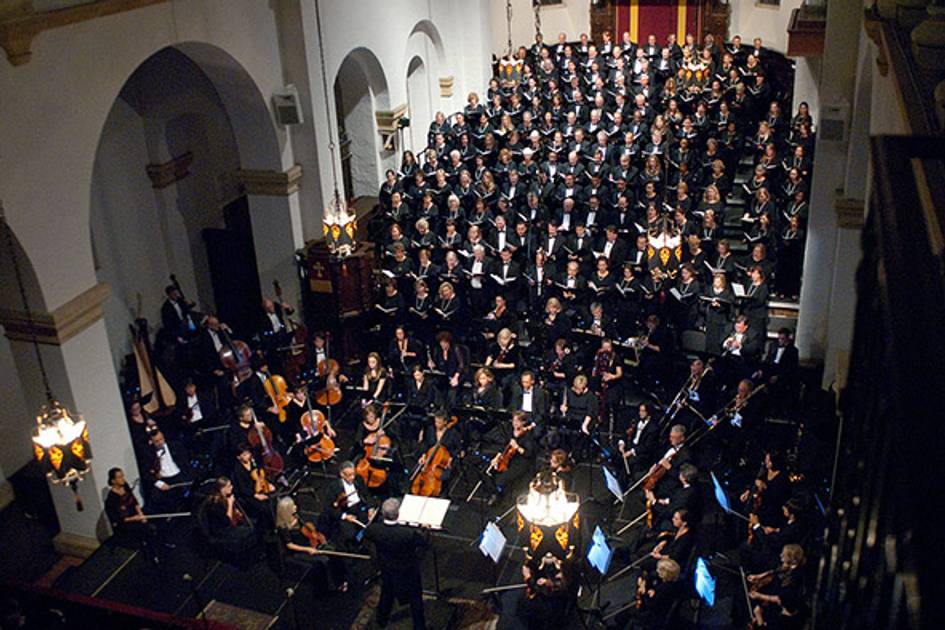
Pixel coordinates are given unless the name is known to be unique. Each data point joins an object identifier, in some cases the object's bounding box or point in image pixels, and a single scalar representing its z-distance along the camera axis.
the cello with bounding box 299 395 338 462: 11.02
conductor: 8.27
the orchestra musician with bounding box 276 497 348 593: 8.96
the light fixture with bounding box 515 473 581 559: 7.62
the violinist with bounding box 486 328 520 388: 11.91
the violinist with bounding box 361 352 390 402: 11.73
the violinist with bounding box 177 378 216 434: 11.45
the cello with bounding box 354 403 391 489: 10.02
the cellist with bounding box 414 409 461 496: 10.19
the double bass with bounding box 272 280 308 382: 12.67
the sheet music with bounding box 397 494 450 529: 8.16
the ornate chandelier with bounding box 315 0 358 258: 12.20
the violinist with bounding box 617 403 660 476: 10.54
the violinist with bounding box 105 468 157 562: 9.71
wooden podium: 13.65
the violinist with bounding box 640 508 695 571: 8.41
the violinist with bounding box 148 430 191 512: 10.30
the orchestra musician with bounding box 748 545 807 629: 7.32
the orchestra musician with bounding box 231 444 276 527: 9.75
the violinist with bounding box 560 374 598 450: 10.83
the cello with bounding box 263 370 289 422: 11.43
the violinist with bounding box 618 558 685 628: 7.75
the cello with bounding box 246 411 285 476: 10.52
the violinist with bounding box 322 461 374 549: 9.20
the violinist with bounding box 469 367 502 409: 11.08
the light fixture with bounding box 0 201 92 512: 8.44
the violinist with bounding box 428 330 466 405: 11.89
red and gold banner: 24.28
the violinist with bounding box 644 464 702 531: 8.88
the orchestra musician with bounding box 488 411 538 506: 10.45
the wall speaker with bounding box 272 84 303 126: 13.28
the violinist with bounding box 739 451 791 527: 8.85
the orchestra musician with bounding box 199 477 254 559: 9.51
